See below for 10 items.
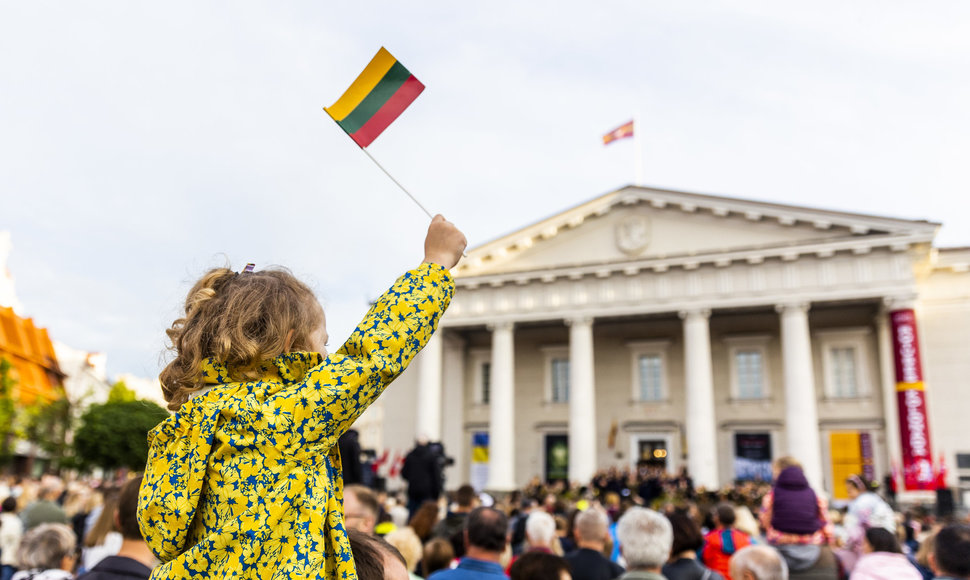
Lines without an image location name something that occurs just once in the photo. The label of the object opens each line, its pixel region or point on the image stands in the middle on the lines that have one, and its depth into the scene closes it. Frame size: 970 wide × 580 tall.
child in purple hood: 6.65
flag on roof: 31.59
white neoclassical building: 26.70
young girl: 1.69
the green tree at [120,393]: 62.38
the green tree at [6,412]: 40.09
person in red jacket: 6.80
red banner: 24.41
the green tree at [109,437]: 48.84
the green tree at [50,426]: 43.91
